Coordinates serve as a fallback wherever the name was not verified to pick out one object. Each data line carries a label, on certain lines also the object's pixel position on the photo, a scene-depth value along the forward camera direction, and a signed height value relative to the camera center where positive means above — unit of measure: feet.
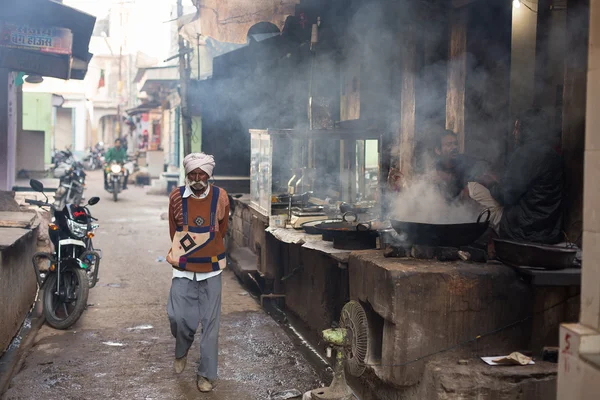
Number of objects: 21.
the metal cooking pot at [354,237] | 21.36 -2.17
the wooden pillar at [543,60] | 21.01 +3.55
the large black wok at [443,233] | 17.60 -1.64
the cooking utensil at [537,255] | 15.76 -1.99
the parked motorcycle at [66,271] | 25.63 -4.14
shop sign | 28.76 +5.56
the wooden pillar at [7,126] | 42.98 +2.58
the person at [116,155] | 79.36 +1.32
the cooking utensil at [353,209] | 26.99 -1.60
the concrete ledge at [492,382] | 14.85 -4.68
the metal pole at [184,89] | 58.49 +6.87
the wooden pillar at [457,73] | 24.17 +3.55
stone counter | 16.21 -3.41
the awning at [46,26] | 29.30 +6.52
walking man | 19.36 -2.65
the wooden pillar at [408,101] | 26.43 +2.74
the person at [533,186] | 19.02 -0.41
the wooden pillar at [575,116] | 18.92 +1.60
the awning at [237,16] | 28.45 +6.47
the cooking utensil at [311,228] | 25.27 -2.23
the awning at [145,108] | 113.09 +10.51
